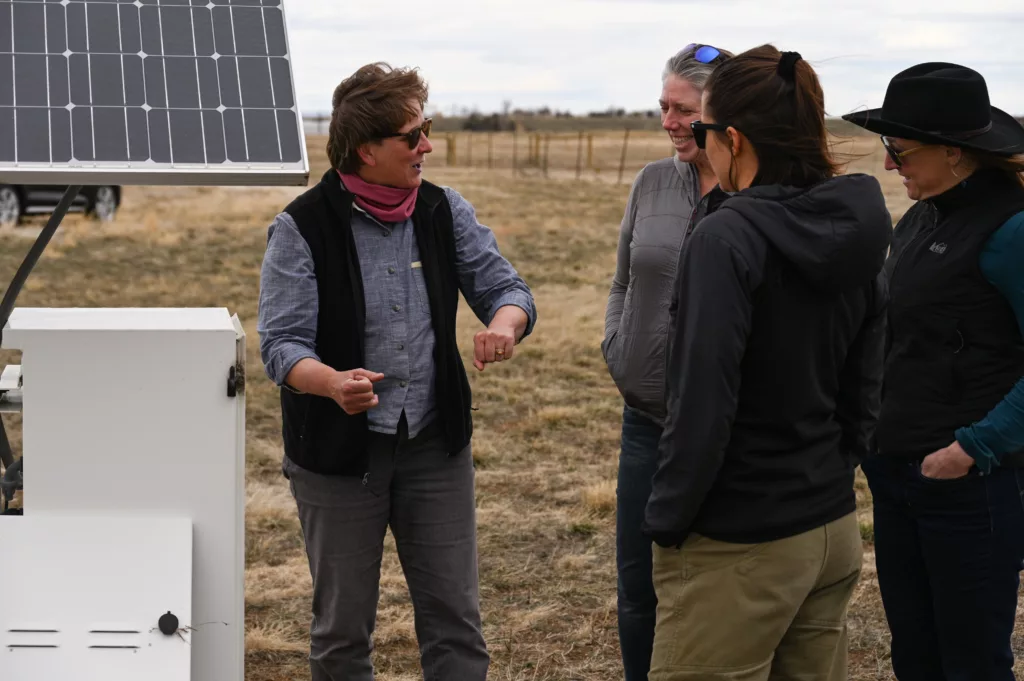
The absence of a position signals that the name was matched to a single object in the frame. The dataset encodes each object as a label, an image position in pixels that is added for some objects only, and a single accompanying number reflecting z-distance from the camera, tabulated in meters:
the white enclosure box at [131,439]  2.55
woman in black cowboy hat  2.57
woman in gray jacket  2.77
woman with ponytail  1.99
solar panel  2.69
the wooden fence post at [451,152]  39.72
